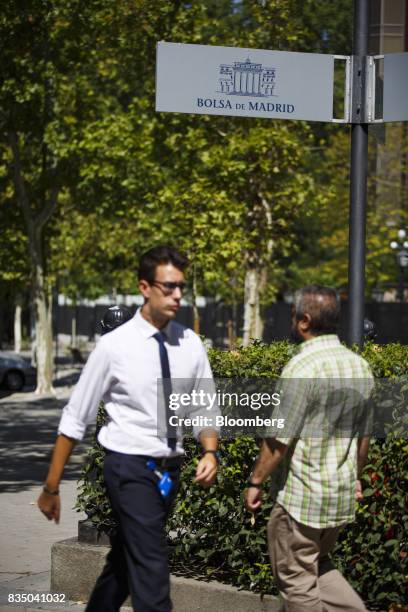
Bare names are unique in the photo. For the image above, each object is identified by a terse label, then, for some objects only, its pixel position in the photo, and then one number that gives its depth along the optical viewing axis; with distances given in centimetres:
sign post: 1244
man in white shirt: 867
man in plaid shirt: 854
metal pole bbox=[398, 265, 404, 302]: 6917
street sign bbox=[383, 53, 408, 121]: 1266
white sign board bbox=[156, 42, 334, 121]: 1244
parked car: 5333
